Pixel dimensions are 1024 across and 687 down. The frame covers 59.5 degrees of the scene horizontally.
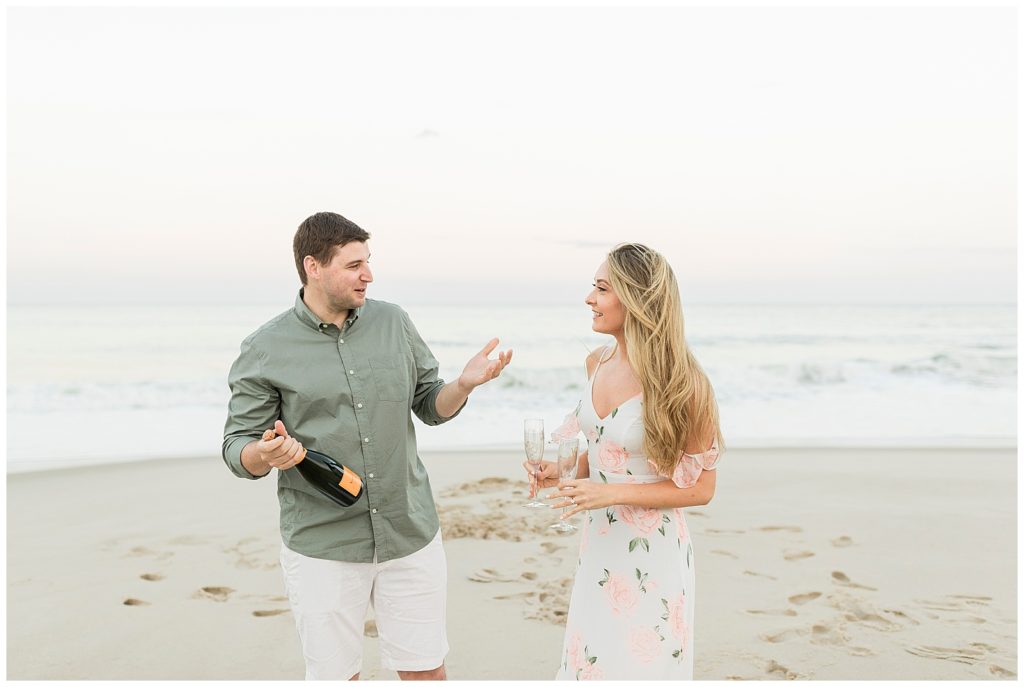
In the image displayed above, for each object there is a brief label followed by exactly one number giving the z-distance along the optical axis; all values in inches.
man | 131.7
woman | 115.3
